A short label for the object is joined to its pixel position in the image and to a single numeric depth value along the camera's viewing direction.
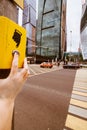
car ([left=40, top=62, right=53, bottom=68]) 13.05
